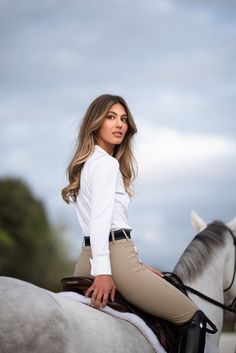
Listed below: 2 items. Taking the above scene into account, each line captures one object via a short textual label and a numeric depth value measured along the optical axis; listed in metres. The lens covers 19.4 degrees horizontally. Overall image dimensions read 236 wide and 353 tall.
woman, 5.28
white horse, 4.48
